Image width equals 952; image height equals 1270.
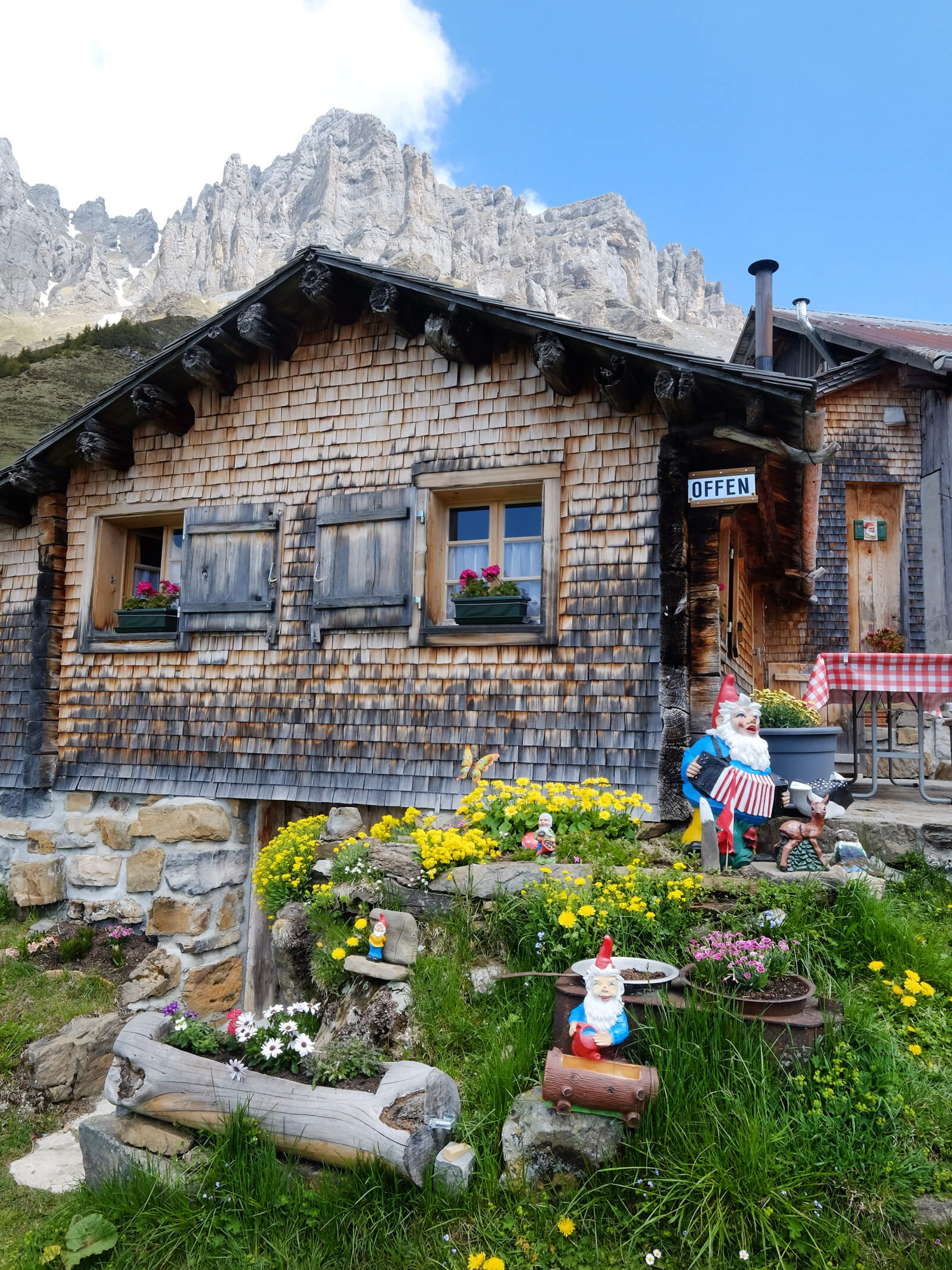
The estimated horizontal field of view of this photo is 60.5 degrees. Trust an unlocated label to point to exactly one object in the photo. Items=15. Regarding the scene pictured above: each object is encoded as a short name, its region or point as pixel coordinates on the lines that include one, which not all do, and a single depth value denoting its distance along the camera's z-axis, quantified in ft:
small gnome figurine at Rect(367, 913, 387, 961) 14.67
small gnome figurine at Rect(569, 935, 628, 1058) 10.37
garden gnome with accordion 15.34
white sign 18.93
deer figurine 14.70
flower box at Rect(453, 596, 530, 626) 20.88
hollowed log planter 10.43
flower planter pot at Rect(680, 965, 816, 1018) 10.54
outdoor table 20.45
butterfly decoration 19.27
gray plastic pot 17.97
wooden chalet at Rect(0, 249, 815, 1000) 19.79
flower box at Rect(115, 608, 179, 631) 25.30
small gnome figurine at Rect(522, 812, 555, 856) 15.99
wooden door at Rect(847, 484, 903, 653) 40.65
